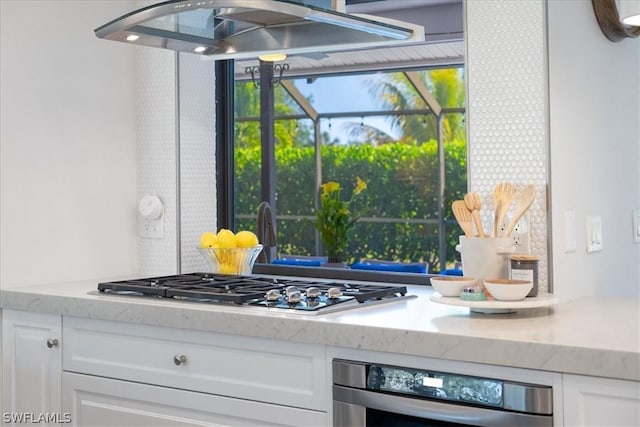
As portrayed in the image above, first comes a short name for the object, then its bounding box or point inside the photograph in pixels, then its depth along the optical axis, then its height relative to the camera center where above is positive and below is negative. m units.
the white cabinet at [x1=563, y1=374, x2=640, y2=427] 1.56 -0.37
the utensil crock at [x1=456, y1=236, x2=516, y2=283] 2.10 -0.11
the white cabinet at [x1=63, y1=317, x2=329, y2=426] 2.02 -0.43
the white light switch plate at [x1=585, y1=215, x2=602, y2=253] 2.40 -0.06
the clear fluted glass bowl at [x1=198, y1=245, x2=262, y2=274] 2.83 -0.14
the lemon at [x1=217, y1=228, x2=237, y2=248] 2.84 -0.08
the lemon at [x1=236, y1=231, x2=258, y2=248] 2.85 -0.08
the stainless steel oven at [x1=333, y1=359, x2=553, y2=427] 1.67 -0.40
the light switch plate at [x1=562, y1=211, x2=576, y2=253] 2.28 -0.05
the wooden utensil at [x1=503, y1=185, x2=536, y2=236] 2.14 +0.02
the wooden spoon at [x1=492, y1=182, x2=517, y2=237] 2.16 +0.03
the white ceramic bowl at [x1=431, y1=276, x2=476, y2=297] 2.04 -0.17
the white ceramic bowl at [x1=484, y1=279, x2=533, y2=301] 1.95 -0.18
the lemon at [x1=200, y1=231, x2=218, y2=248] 2.86 -0.08
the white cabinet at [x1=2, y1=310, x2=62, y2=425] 2.54 -0.45
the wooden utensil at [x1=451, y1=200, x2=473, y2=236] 2.18 +0.00
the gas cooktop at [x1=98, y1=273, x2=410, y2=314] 2.20 -0.21
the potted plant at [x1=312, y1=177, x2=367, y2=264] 3.26 -0.03
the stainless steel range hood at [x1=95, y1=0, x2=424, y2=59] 2.22 +0.57
